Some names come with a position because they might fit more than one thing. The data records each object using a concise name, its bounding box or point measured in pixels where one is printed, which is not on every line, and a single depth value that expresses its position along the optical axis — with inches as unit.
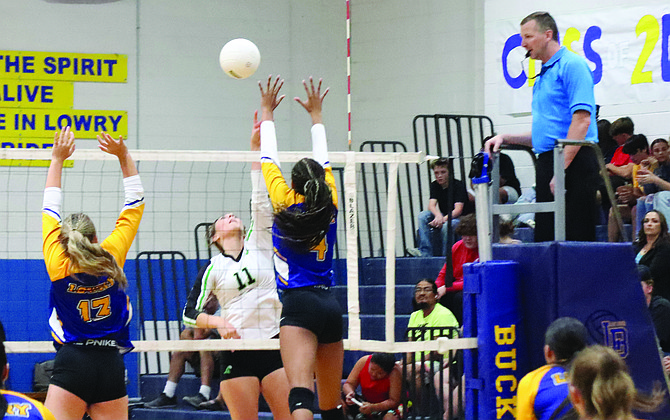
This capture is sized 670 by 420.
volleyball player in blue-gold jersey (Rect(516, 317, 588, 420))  327.6
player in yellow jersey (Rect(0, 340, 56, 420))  236.2
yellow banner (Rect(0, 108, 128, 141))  848.3
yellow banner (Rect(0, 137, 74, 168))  840.9
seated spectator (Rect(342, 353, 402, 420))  602.9
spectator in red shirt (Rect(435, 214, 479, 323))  668.1
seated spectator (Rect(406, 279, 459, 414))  612.7
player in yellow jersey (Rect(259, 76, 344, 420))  379.6
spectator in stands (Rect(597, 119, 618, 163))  743.7
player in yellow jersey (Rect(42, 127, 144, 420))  363.9
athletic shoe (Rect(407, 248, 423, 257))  783.7
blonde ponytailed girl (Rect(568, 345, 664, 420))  234.2
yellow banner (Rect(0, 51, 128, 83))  853.2
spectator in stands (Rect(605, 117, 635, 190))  705.6
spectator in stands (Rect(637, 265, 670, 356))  568.7
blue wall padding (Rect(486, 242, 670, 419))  394.6
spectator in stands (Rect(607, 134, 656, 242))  693.9
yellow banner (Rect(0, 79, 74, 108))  850.1
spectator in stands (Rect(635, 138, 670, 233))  666.8
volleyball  527.8
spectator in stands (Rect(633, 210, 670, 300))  611.8
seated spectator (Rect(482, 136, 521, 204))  747.4
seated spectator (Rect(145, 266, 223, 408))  655.0
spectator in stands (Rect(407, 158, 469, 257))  755.4
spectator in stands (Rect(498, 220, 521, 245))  601.9
